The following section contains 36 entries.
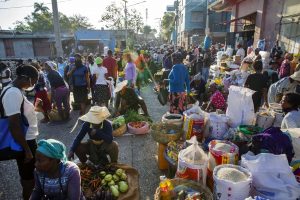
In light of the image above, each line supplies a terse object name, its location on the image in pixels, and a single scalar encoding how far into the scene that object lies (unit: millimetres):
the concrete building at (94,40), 30750
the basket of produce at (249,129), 3882
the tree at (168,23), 54934
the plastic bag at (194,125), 4359
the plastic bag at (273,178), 2584
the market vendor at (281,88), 5191
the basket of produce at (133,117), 6180
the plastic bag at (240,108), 4234
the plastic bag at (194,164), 3183
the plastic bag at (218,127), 4211
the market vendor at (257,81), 5445
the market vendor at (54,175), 2375
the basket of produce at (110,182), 3316
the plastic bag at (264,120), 4340
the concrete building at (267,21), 8586
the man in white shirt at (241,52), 11664
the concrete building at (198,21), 32312
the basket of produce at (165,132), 4352
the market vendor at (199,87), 7832
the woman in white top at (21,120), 2674
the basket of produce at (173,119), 4781
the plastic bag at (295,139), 3258
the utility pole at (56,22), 13180
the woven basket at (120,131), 5822
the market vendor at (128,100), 6508
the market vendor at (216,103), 5961
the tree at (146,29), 76200
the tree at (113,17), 35844
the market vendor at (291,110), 3568
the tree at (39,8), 55497
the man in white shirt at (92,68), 8078
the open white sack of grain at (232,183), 2635
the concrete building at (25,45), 26109
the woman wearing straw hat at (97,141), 3879
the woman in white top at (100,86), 7469
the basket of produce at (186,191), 2916
